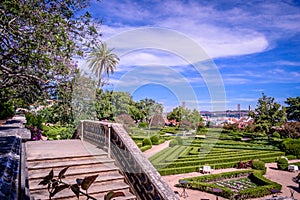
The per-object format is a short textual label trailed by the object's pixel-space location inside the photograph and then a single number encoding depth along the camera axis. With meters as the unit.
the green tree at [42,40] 4.49
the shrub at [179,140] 23.31
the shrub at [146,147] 19.23
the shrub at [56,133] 11.10
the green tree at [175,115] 52.75
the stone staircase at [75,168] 4.27
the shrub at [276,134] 30.17
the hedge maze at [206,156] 14.70
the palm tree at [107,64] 25.47
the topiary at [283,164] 15.77
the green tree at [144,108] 53.10
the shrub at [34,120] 13.96
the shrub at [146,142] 21.33
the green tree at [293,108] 49.97
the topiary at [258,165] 14.69
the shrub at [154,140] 23.80
